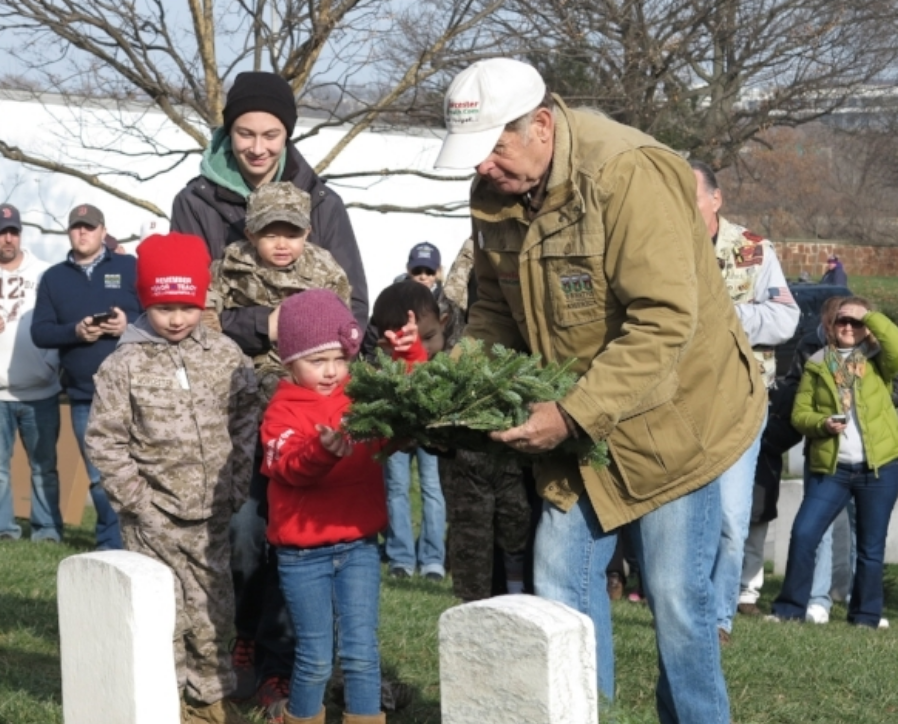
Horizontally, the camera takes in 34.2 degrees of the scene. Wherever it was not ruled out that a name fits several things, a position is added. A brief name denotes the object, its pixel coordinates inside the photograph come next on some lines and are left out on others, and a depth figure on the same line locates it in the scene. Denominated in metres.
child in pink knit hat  5.06
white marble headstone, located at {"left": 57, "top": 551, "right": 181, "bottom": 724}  3.57
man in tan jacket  4.22
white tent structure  16.25
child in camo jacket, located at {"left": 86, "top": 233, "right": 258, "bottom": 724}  5.48
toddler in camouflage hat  5.55
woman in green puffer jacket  9.34
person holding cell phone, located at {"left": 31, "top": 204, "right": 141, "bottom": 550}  10.60
